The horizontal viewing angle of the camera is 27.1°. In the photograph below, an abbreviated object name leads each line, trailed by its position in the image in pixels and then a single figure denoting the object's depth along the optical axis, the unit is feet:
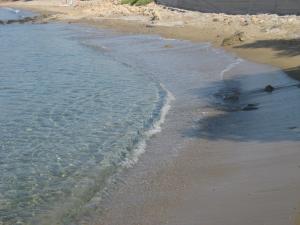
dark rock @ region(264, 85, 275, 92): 46.65
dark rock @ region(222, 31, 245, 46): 80.58
